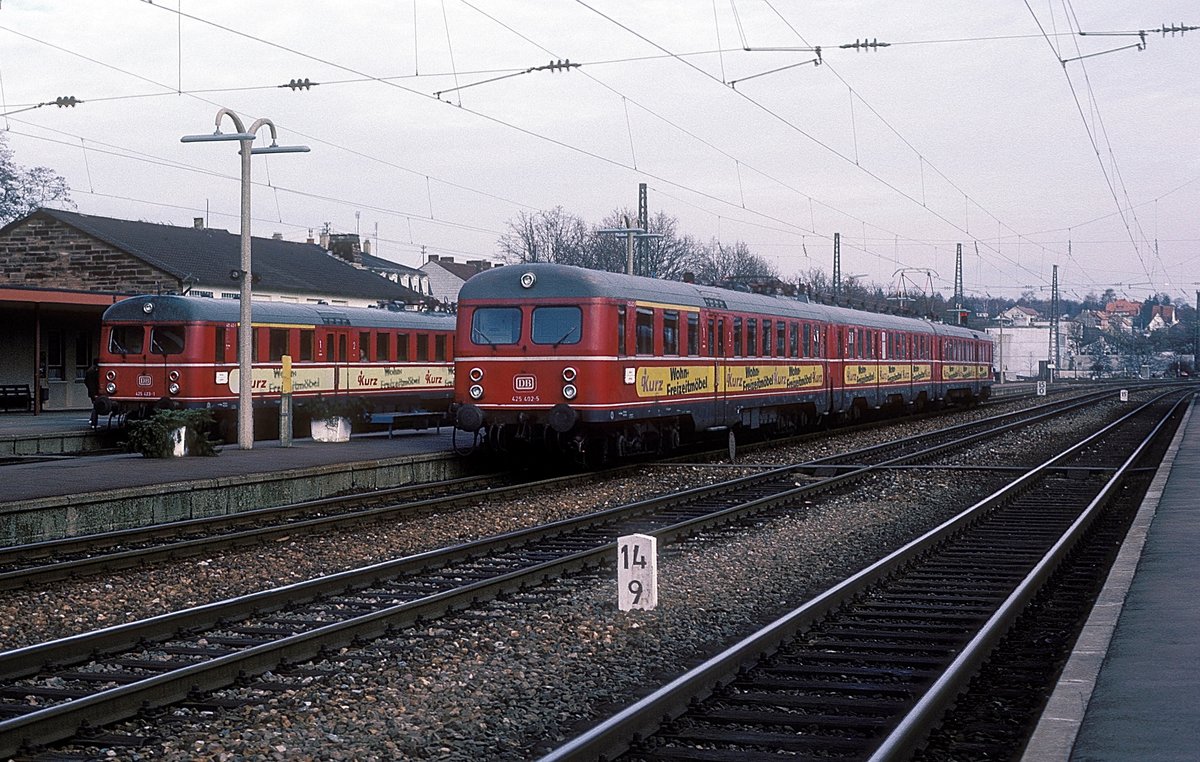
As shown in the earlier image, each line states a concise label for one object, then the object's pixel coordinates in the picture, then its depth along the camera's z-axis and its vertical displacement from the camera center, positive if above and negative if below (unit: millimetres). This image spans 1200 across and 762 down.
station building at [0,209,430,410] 35219 +3708
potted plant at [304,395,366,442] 25656 -606
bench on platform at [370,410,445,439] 30539 -774
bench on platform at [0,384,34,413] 34969 -313
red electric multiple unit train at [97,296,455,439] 25688 +633
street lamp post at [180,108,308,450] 21312 +1686
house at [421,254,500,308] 101562 +8171
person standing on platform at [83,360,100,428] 29875 +106
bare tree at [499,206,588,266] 87062 +9458
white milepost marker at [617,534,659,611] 9711 -1330
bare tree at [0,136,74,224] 61906 +8893
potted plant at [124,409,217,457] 21031 -778
